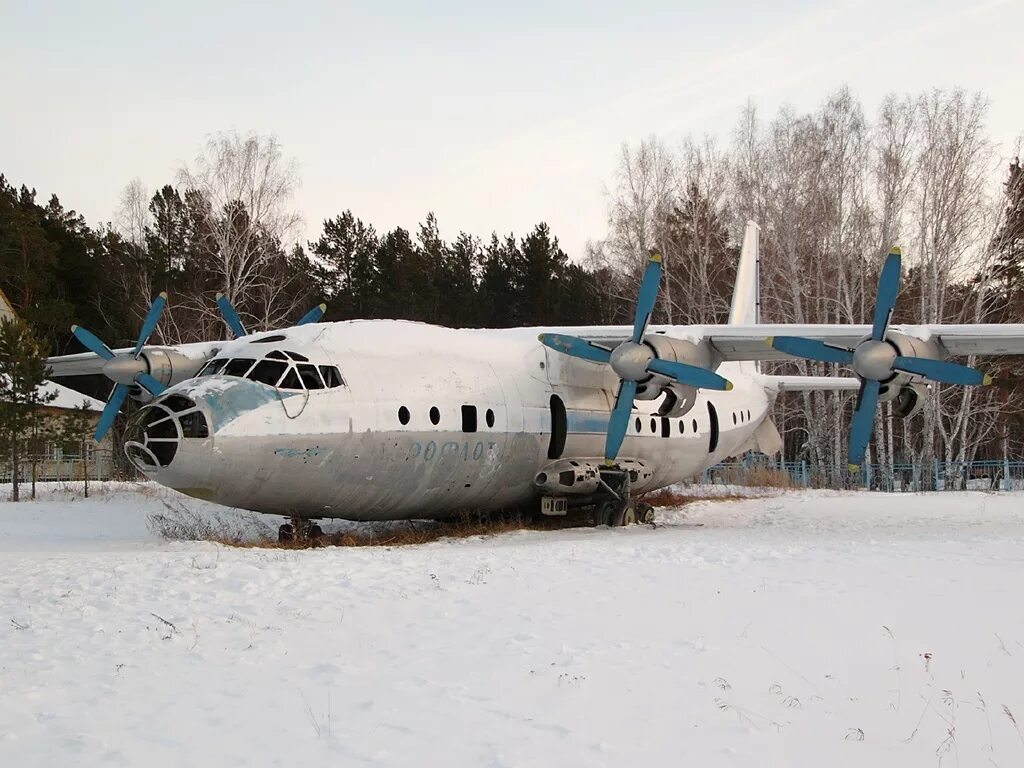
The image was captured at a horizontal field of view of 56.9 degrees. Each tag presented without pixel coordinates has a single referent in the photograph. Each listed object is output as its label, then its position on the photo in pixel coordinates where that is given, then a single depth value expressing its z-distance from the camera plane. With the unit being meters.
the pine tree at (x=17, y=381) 23.56
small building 35.47
